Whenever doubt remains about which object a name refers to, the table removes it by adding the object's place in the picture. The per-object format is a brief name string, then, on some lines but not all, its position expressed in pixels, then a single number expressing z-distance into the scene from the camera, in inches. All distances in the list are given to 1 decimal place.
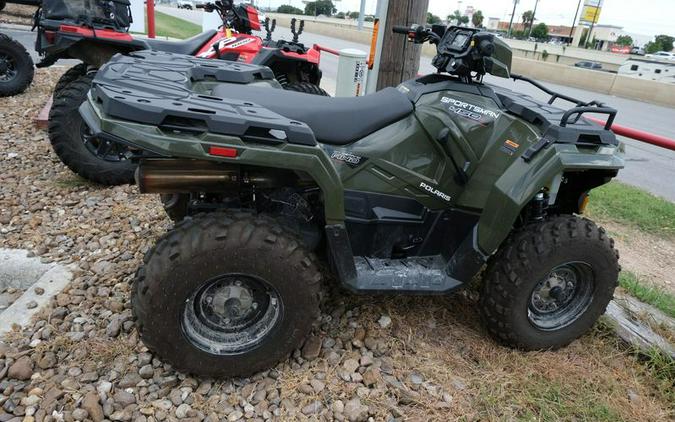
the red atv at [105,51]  171.3
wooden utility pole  176.2
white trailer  984.9
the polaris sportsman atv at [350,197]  85.7
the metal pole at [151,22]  477.7
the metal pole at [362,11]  827.0
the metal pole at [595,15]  2718.0
